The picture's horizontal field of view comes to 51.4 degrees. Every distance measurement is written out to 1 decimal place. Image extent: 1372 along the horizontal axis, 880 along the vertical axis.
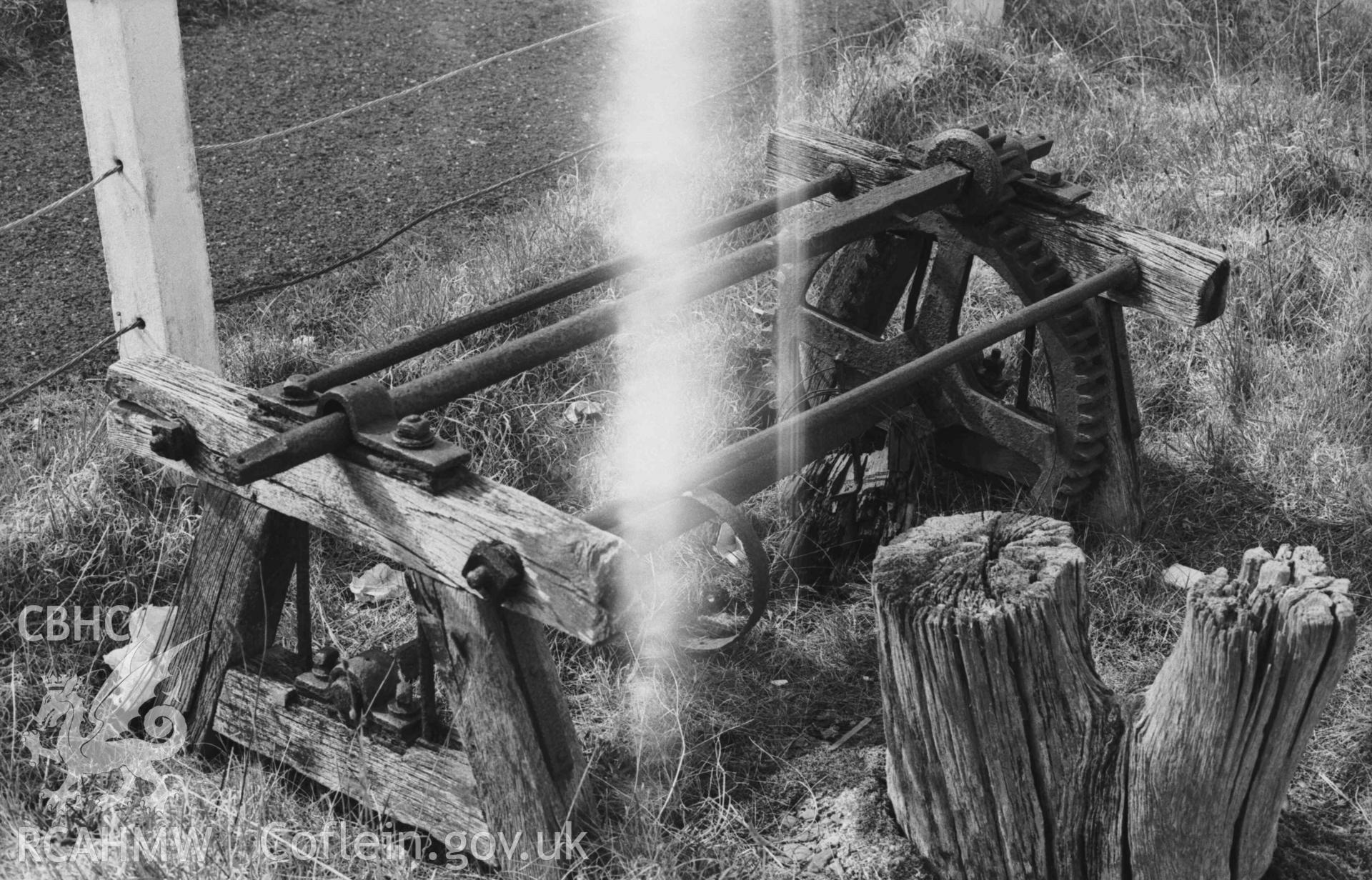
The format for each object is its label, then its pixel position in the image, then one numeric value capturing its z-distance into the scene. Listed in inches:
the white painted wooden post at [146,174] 144.6
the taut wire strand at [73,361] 154.7
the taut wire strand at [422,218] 203.6
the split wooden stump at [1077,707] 98.0
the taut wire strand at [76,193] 150.3
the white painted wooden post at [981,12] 276.7
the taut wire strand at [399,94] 203.0
